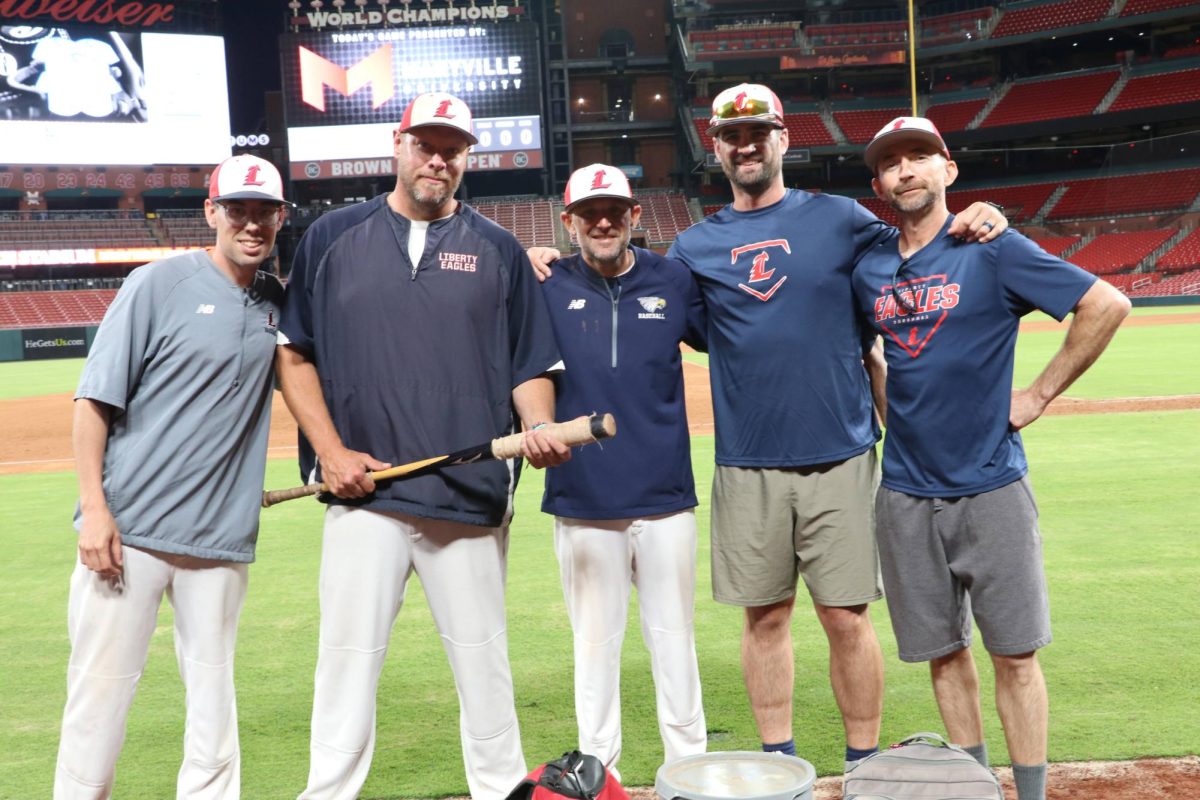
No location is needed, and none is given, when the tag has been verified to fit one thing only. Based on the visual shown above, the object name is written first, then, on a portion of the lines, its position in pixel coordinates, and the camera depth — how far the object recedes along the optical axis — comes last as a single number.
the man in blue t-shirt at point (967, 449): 3.49
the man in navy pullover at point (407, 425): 3.38
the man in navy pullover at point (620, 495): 3.88
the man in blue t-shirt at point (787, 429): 3.96
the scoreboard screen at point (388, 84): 44.16
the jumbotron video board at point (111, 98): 45.12
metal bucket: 2.81
